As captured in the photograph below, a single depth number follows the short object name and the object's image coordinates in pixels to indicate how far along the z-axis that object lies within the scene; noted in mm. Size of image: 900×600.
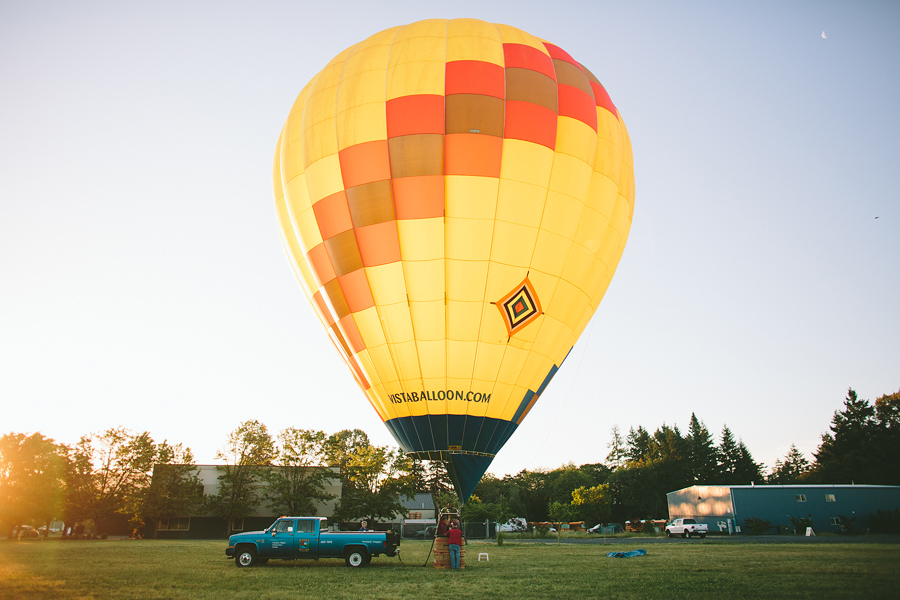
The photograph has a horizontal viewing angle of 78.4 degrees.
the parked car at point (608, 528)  38125
